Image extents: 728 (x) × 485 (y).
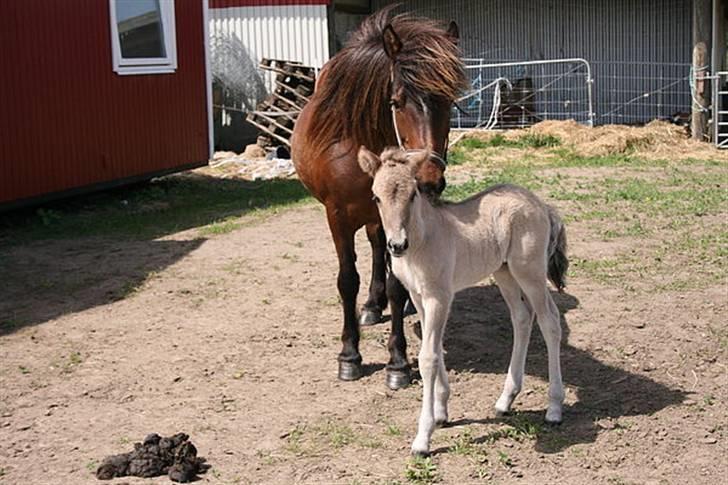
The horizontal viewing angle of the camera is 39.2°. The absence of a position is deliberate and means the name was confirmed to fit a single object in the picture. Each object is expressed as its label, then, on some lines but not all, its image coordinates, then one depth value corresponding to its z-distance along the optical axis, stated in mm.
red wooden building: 11023
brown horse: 5531
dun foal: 4676
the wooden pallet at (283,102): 17281
